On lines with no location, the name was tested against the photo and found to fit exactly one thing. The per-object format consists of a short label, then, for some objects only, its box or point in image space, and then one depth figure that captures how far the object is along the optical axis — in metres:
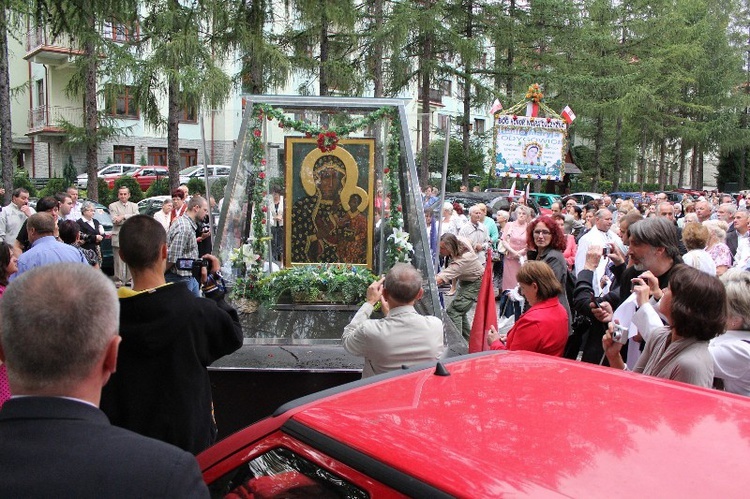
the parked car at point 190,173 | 31.98
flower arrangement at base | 7.92
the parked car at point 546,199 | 26.83
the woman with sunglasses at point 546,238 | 6.50
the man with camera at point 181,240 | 7.82
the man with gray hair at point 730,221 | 10.39
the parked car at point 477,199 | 21.54
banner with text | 13.10
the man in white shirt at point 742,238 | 8.88
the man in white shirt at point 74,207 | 11.84
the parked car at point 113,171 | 33.39
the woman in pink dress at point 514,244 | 10.66
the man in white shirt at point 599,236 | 8.50
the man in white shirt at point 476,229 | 11.51
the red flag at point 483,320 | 5.95
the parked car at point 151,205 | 19.06
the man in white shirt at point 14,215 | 10.92
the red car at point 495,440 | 1.68
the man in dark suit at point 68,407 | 1.46
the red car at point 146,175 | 32.59
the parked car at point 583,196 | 29.94
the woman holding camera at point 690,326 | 3.09
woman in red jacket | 4.37
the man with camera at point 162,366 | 3.07
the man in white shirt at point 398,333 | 3.77
